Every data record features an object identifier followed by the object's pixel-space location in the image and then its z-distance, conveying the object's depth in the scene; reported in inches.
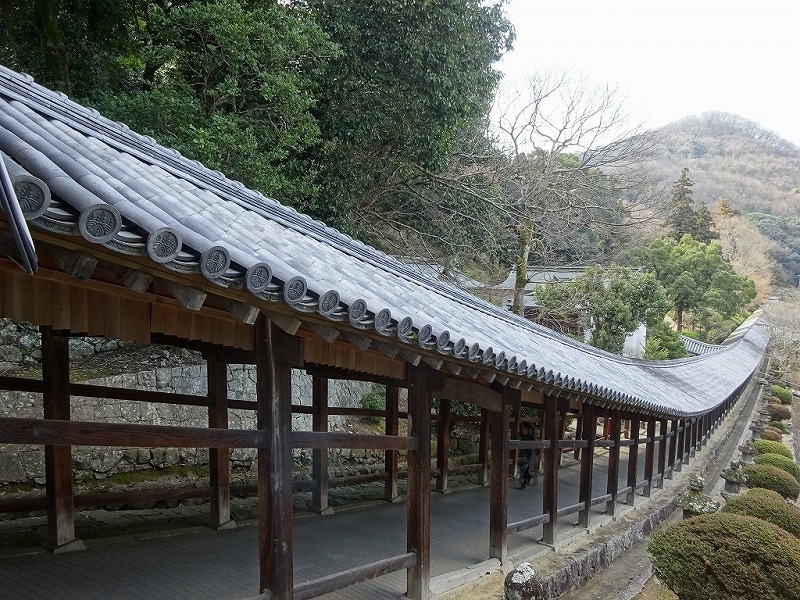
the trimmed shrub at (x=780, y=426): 945.6
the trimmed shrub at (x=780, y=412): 1099.7
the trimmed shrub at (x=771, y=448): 679.1
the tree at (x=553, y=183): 698.2
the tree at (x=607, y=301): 786.8
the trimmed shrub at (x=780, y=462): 590.2
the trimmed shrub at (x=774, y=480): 518.0
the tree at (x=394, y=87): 476.1
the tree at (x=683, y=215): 1997.8
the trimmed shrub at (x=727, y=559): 254.5
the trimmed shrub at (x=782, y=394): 1275.8
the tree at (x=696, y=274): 1636.3
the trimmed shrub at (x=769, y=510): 363.9
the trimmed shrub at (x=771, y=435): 839.7
